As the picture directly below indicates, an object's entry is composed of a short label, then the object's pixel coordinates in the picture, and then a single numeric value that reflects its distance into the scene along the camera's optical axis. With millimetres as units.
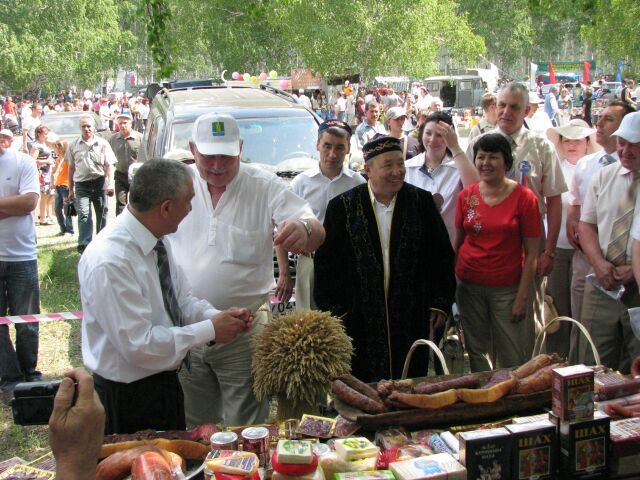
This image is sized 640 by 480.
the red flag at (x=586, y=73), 40906
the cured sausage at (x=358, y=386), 3018
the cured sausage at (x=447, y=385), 2998
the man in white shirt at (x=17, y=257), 5355
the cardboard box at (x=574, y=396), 2461
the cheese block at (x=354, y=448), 2496
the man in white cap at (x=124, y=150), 10672
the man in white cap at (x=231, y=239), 3648
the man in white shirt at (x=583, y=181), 4996
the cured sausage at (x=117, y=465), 2451
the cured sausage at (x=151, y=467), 2336
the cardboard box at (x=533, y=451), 2389
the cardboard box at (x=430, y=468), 2305
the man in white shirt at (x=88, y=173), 9883
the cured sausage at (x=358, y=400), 2908
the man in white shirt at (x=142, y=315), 2830
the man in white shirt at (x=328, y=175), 5242
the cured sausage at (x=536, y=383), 3000
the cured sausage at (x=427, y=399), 2885
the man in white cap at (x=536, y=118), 8652
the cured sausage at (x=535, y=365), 3173
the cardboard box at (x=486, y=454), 2336
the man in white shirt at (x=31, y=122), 23055
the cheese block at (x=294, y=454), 2354
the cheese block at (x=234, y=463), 2375
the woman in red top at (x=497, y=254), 4457
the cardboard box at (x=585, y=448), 2436
